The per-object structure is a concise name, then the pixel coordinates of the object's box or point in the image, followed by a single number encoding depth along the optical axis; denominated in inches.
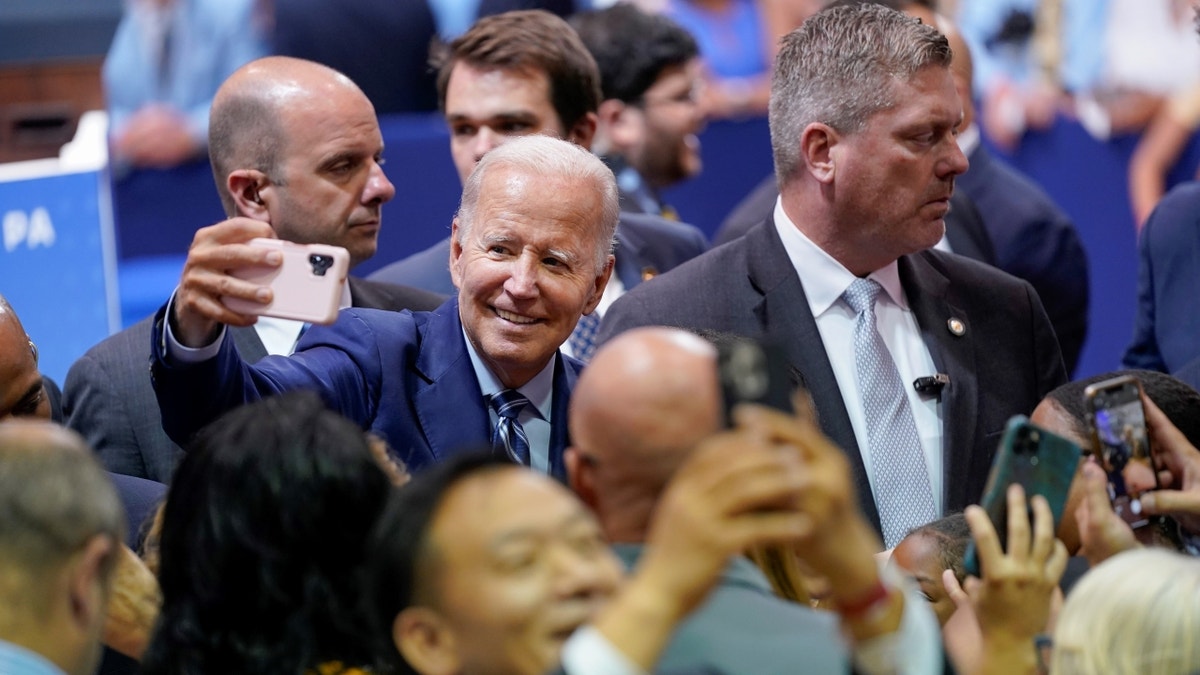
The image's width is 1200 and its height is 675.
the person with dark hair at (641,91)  455.2
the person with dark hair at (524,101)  371.2
